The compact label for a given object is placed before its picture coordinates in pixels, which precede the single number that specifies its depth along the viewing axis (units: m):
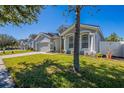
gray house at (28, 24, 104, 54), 6.10
